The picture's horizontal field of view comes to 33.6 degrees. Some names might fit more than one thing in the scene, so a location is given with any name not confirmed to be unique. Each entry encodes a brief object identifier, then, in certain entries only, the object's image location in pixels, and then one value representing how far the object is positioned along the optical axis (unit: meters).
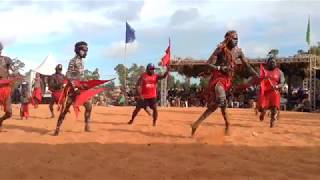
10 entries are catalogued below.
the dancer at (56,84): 16.45
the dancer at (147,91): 13.75
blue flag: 39.97
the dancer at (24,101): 16.29
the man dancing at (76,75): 10.97
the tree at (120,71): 59.77
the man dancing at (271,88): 12.84
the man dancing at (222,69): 10.16
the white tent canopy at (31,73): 35.82
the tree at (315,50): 63.34
